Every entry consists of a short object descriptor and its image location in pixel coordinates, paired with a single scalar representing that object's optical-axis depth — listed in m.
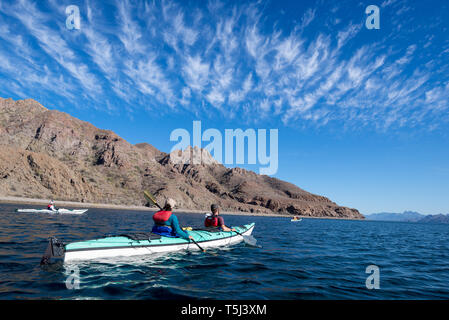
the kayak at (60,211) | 29.31
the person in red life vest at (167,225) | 10.37
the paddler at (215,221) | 14.05
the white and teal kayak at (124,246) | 7.66
